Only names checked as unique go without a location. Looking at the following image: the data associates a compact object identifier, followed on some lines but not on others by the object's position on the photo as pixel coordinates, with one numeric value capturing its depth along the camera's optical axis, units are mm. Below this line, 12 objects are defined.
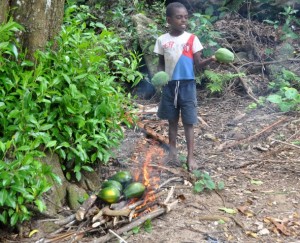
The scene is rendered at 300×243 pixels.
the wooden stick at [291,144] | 5498
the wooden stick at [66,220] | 3889
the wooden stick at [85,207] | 3883
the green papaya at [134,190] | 4188
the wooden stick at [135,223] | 3738
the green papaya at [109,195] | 4059
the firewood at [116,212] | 3906
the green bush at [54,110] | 3507
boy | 4961
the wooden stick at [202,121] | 6634
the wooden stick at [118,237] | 3721
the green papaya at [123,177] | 4449
